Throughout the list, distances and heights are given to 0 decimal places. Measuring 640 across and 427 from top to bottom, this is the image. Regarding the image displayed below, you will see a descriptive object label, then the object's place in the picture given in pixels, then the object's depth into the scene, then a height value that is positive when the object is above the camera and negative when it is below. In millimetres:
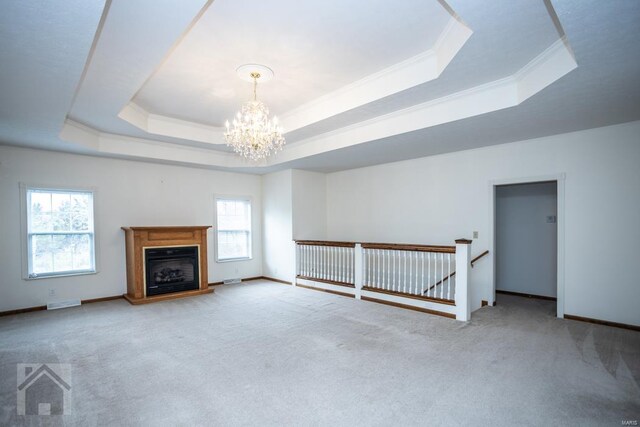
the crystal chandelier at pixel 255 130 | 3807 +982
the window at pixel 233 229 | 7547 -482
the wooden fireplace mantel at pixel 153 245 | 5773 -709
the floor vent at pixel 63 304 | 5383 -1640
